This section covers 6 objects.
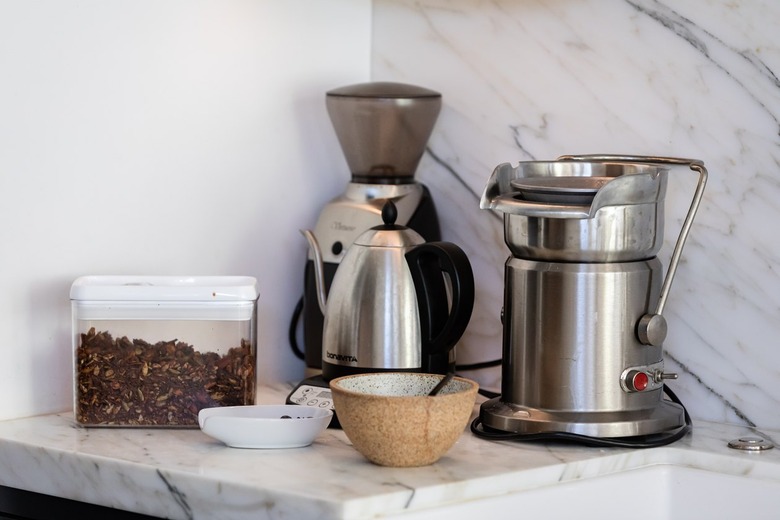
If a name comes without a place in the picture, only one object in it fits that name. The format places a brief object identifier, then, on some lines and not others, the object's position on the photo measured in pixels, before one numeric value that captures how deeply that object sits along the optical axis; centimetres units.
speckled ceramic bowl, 182
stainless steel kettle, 205
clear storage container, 199
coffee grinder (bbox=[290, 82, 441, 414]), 220
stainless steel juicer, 194
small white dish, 190
